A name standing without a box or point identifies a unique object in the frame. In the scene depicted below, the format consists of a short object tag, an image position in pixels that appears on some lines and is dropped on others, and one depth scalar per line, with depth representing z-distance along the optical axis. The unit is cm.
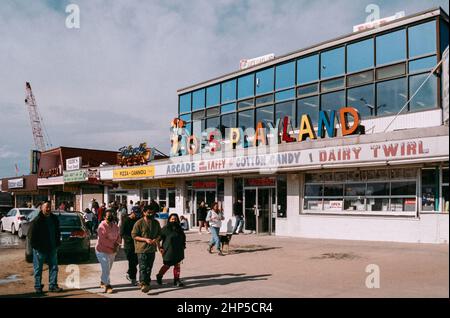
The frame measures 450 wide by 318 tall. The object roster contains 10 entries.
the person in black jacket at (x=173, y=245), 916
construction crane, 9250
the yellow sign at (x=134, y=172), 2623
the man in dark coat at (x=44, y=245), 903
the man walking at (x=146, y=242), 887
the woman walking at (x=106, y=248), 901
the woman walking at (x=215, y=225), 1398
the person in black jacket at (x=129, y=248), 981
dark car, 1305
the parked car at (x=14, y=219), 2255
